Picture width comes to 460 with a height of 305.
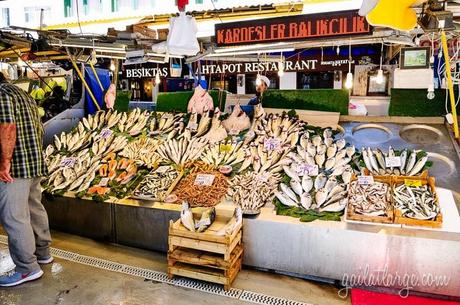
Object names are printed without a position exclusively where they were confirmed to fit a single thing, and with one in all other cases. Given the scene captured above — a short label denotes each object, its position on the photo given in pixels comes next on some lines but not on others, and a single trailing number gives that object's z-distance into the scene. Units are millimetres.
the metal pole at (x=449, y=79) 3904
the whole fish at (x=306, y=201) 4164
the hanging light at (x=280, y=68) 6608
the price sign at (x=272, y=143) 5363
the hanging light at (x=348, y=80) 5905
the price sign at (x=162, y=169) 5242
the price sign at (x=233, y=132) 5988
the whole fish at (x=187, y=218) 3926
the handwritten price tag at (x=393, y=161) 4605
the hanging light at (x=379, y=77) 5515
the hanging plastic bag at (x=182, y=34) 4281
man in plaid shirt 3617
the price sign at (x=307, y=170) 4684
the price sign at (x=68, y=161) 5770
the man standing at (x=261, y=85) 6458
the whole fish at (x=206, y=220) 3885
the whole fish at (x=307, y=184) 4424
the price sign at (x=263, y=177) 4671
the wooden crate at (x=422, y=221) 3617
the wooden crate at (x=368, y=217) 3771
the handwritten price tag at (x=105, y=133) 6430
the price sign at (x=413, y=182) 4244
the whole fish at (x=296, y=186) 4376
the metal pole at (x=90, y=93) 7129
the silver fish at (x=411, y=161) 4532
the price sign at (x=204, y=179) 4769
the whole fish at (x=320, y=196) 4152
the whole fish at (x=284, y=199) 4230
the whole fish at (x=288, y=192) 4302
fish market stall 3758
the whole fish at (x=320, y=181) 4434
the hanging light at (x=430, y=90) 4662
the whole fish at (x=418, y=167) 4473
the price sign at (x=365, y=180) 4286
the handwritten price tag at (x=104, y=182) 5219
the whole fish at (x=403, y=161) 4562
